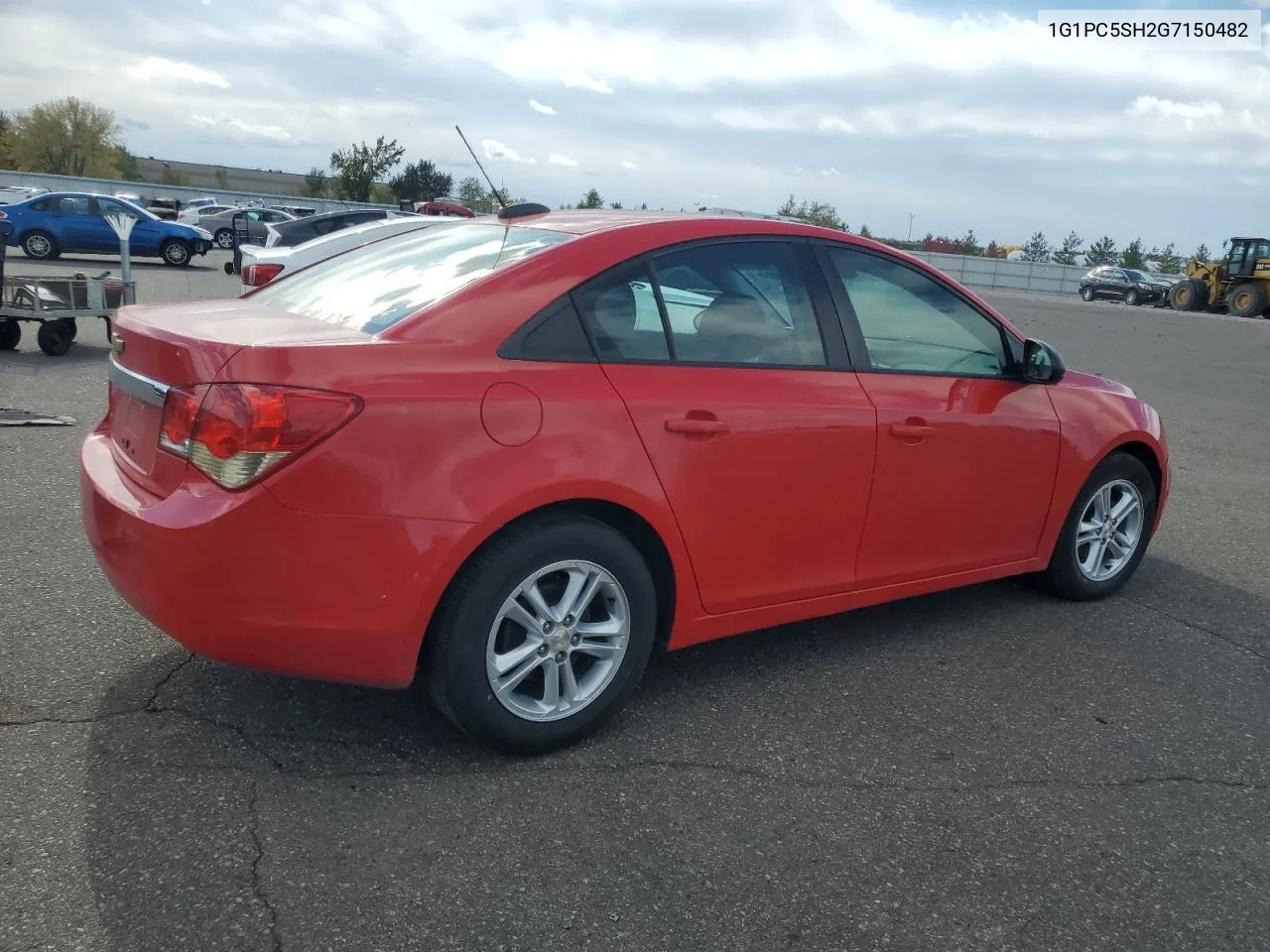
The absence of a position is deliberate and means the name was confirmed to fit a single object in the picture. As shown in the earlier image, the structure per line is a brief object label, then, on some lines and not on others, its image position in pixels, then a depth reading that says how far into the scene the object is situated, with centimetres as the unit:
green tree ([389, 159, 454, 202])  5762
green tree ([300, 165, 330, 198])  7788
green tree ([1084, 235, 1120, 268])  8312
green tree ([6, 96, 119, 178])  7781
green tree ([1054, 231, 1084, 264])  8491
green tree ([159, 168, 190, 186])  8931
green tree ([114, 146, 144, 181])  8556
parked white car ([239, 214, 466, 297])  1059
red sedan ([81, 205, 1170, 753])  290
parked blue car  2516
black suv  4347
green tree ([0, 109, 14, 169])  7900
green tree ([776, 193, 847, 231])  3517
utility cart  1023
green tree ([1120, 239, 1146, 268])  7759
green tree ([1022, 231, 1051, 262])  8788
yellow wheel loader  3584
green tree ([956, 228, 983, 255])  7632
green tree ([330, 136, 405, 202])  6016
